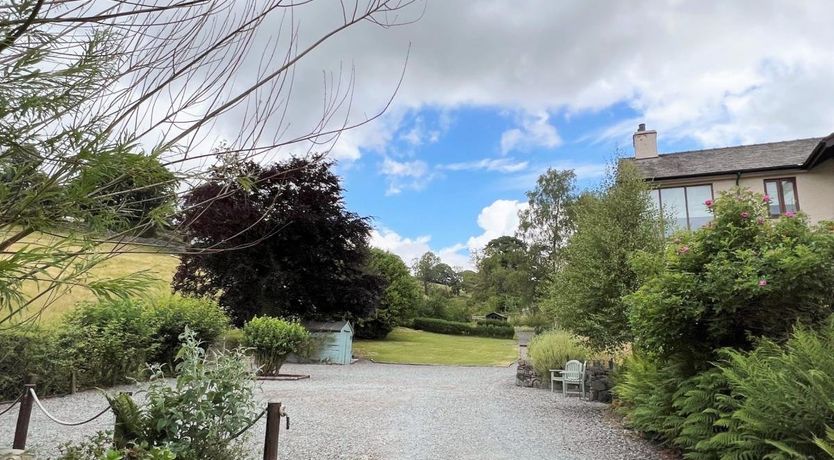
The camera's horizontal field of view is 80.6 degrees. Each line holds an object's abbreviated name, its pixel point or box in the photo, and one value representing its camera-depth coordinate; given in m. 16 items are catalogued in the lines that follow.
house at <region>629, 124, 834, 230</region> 17.95
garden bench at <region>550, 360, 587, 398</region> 10.95
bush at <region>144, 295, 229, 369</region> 12.30
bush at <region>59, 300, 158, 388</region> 10.20
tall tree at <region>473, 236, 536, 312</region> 37.41
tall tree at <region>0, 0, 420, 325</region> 1.91
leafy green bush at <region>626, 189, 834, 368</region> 5.01
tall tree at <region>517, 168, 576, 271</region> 35.41
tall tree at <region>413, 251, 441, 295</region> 61.78
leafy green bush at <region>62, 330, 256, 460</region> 3.79
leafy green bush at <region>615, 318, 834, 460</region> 3.60
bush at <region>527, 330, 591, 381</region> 12.16
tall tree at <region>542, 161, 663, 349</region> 9.37
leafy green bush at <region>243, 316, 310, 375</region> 14.10
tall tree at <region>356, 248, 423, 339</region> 29.20
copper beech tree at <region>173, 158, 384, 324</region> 18.62
